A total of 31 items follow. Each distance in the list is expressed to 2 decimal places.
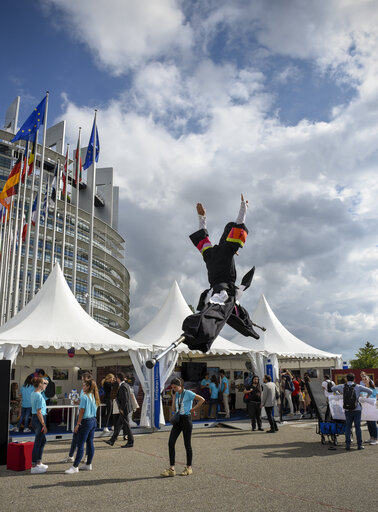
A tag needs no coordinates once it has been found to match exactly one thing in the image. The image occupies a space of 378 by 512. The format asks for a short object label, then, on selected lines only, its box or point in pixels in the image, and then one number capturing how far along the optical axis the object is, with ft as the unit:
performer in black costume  13.91
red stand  23.41
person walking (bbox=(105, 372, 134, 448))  30.66
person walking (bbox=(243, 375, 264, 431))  40.47
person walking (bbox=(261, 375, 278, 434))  40.14
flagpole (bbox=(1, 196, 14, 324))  81.94
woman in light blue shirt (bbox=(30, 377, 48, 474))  22.84
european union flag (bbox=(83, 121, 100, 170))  76.59
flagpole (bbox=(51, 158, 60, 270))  80.68
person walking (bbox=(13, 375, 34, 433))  36.61
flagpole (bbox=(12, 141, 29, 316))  84.49
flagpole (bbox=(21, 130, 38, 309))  75.19
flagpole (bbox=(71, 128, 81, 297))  78.54
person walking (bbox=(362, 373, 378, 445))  30.66
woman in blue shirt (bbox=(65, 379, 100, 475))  22.71
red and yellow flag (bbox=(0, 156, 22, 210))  66.53
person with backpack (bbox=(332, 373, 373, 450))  28.21
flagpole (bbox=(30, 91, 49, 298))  69.10
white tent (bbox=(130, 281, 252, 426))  41.45
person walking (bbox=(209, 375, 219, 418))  49.96
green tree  149.18
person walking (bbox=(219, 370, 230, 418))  50.55
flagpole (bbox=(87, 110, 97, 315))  76.74
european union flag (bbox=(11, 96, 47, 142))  66.72
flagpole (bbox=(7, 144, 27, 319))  84.38
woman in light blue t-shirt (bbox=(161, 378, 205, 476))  21.35
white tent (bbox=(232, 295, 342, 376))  51.96
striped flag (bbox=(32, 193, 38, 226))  74.86
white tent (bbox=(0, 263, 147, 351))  37.17
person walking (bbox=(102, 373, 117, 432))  37.56
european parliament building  161.14
